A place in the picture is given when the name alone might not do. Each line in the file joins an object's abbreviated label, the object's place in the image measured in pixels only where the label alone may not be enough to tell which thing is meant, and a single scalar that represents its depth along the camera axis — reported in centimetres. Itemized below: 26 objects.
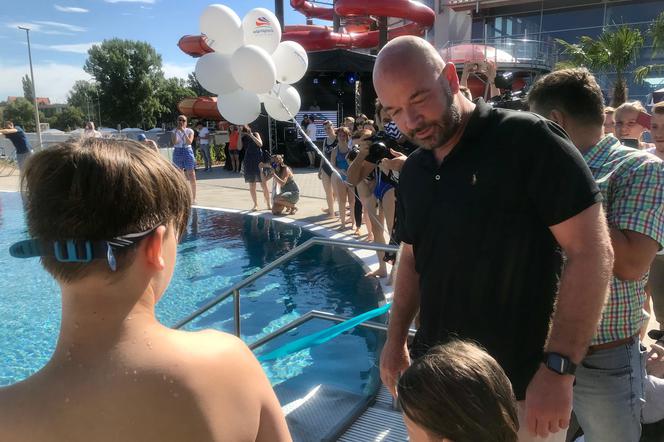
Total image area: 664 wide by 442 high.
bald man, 141
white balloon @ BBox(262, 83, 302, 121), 763
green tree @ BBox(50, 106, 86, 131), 6602
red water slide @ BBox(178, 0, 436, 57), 1604
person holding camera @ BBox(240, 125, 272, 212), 984
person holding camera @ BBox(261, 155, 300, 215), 956
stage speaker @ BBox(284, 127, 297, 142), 1700
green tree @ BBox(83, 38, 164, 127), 5162
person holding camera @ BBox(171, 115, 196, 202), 1027
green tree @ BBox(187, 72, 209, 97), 5744
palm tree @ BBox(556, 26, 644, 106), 1566
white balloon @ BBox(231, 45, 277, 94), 670
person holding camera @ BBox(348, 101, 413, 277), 446
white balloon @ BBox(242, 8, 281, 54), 696
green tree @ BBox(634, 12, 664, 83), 1415
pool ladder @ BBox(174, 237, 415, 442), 295
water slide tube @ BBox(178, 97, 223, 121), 2302
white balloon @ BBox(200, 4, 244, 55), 679
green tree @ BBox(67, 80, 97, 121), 5173
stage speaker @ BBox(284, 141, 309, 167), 1722
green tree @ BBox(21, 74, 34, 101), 6247
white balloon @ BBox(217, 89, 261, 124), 731
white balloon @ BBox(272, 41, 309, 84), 739
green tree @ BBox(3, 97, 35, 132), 6567
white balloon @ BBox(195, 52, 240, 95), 709
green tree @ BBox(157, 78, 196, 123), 5694
